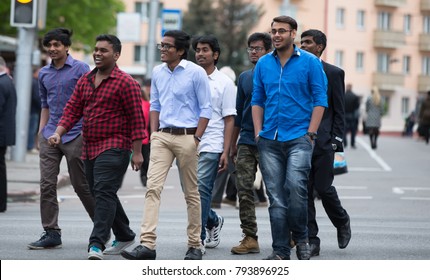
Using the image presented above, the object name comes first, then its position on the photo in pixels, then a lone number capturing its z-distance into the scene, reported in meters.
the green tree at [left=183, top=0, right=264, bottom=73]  71.25
